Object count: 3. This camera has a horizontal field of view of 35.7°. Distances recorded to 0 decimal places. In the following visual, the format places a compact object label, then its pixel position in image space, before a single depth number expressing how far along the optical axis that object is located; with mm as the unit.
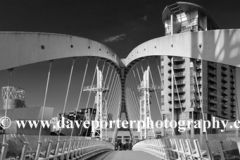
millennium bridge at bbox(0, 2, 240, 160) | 9258
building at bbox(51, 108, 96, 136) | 91512
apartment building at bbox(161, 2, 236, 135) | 87625
